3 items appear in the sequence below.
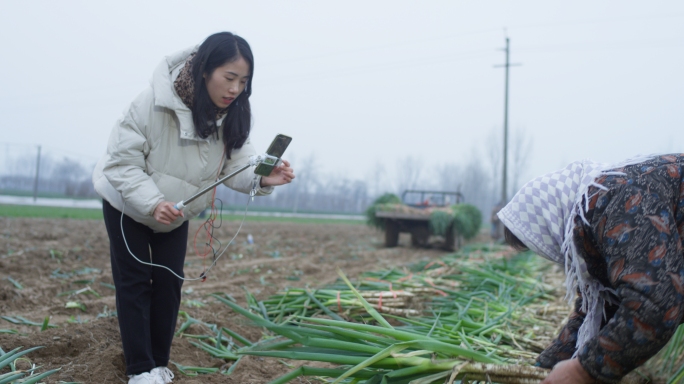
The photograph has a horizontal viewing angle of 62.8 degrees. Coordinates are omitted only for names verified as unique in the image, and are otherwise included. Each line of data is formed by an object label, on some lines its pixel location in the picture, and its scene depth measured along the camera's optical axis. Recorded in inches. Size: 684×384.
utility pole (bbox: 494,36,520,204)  840.9
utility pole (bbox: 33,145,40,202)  944.3
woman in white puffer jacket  90.0
